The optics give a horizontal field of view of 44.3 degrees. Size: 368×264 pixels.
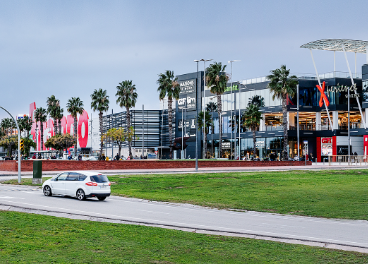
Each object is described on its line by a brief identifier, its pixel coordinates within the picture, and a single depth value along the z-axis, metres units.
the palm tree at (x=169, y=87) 80.31
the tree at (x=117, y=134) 83.50
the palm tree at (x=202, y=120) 94.56
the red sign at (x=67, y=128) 131.00
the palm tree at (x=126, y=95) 82.06
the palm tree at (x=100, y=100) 88.00
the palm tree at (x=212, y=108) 106.06
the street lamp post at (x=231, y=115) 89.42
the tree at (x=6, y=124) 153.62
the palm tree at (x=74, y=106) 100.62
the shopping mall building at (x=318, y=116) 84.50
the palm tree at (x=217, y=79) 78.38
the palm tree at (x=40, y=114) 120.81
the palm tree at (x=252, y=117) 79.88
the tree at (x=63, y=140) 105.88
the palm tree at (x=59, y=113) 107.49
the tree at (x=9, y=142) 109.69
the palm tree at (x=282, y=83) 72.94
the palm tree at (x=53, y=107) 107.14
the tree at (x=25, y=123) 135.88
